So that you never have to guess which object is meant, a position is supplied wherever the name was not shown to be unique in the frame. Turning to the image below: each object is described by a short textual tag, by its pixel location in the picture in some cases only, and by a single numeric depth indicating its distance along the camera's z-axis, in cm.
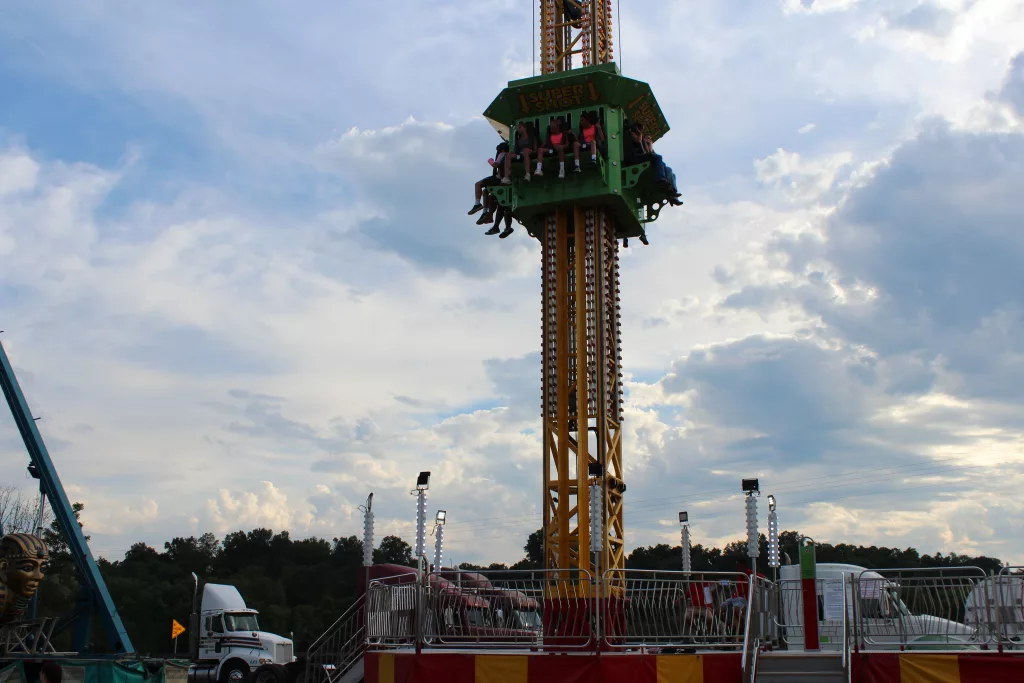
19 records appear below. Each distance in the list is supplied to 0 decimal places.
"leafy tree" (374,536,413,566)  7994
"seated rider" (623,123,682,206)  2477
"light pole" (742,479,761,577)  1625
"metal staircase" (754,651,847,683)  1197
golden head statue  2222
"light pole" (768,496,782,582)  1714
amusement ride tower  2341
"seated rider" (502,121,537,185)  2458
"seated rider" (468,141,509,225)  2553
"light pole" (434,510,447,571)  1924
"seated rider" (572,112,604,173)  2378
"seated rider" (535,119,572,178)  2398
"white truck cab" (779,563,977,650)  1267
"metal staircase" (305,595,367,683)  1672
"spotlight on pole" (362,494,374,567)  2022
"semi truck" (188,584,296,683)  2953
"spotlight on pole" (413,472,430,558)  1805
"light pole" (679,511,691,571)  2395
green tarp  1802
